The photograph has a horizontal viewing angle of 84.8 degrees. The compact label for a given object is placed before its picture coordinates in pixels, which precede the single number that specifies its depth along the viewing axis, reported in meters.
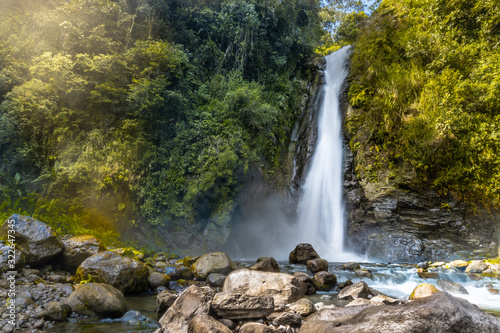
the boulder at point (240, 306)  4.51
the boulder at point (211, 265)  7.90
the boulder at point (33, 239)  6.54
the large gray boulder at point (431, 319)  2.49
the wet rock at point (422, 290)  5.71
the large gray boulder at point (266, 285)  5.50
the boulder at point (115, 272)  6.32
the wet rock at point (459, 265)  8.71
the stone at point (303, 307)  4.94
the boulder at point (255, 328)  3.89
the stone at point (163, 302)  5.31
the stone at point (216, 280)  7.33
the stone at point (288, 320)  4.46
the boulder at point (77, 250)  7.11
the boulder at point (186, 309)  4.34
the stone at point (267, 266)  7.62
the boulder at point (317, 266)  8.52
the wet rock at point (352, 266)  8.84
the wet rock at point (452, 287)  6.81
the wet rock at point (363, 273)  8.09
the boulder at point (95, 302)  5.09
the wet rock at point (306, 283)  6.76
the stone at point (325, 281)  7.25
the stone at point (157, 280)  7.09
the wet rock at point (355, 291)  6.28
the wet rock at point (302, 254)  9.85
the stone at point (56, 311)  4.73
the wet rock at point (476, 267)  8.34
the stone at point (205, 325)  3.78
